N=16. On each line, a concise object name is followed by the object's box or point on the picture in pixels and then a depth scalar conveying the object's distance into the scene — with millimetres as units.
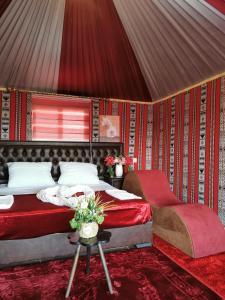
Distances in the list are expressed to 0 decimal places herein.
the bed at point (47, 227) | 2250
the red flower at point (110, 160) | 4404
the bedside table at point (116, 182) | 4367
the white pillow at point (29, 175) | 3596
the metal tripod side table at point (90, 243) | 1853
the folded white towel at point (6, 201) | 2400
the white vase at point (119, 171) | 4449
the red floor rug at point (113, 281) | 1904
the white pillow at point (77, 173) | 3860
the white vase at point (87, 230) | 1866
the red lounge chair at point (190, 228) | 2645
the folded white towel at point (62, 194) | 2479
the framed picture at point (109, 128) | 4816
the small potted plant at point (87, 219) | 1873
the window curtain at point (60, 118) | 4371
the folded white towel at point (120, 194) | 2871
